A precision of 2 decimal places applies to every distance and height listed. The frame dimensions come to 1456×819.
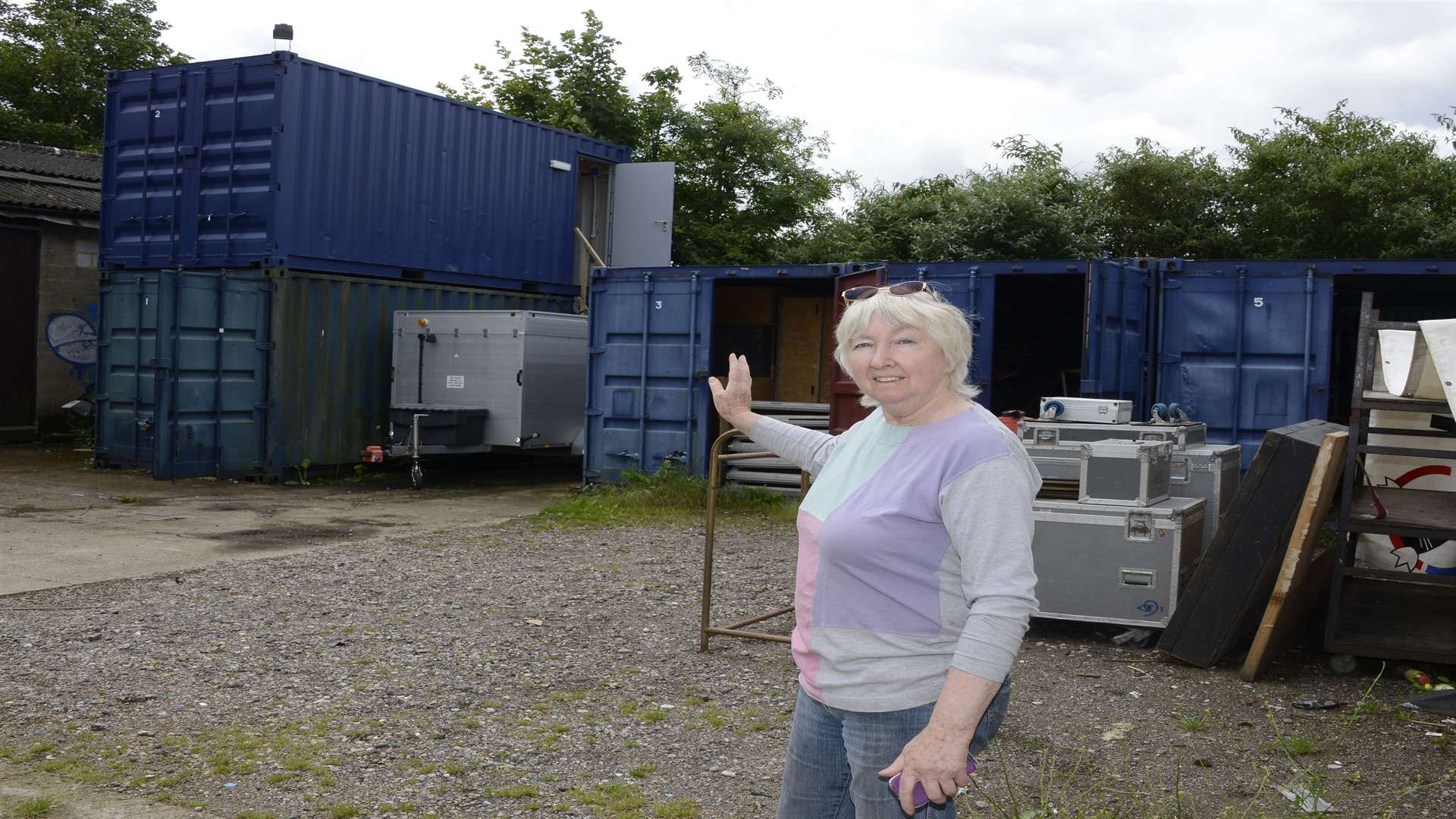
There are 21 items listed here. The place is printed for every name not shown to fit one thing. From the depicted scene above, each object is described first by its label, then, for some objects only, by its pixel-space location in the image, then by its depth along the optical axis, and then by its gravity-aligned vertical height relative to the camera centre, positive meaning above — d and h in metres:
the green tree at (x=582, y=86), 30.88 +7.30
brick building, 19.84 +0.91
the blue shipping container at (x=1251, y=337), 12.02 +0.76
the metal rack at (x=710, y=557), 6.70 -0.91
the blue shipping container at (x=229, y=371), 14.84 -0.05
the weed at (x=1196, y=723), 5.56 -1.37
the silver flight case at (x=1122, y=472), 7.13 -0.36
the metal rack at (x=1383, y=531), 6.33 -0.54
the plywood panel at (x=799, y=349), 15.51 +0.56
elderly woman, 2.27 -0.33
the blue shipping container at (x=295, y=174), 14.81 +2.44
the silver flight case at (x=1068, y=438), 7.84 -0.20
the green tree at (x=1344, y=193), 26.25 +4.88
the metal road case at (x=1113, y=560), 7.01 -0.84
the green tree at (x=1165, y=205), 29.06 +4.83
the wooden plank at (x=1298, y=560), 6.32 -0.71
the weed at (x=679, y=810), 4.38 -1.46
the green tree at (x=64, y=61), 35.25 +8.62
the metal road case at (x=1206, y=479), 7.96 -0.42
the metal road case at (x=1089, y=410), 8.15 -0.02
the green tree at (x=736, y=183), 31.12 +5.34
